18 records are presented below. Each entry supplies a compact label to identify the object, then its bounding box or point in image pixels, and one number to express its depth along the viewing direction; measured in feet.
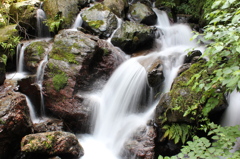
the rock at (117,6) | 29.07
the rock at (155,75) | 16.43
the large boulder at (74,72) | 16.14
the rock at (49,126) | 14.64
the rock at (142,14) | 28.66
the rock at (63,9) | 26.18
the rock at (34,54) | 18.95
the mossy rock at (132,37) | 23.21
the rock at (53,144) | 11.80
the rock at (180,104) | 12.35
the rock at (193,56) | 17.41
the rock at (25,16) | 25.57
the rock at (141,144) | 12.89
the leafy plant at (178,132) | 12.24
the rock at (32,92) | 16.81
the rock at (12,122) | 11.86
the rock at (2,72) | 16.85
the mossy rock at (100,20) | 24.47
